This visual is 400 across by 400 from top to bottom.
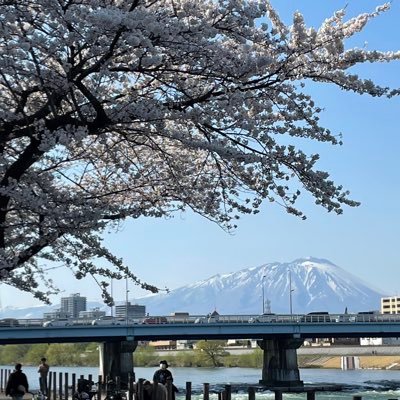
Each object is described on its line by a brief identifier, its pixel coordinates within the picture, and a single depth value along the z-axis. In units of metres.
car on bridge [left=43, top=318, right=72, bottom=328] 69.62
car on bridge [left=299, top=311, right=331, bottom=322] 76.88
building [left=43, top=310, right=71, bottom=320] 82.19
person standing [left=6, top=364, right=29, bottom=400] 20.44
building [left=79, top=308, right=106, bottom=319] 96.93
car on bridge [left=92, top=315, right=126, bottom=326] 71.94
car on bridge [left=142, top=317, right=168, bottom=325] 75.62
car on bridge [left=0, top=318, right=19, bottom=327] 68.62
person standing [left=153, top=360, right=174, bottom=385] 21.78
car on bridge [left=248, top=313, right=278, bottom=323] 75.56
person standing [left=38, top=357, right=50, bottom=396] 32.41
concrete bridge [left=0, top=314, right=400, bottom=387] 70.56
